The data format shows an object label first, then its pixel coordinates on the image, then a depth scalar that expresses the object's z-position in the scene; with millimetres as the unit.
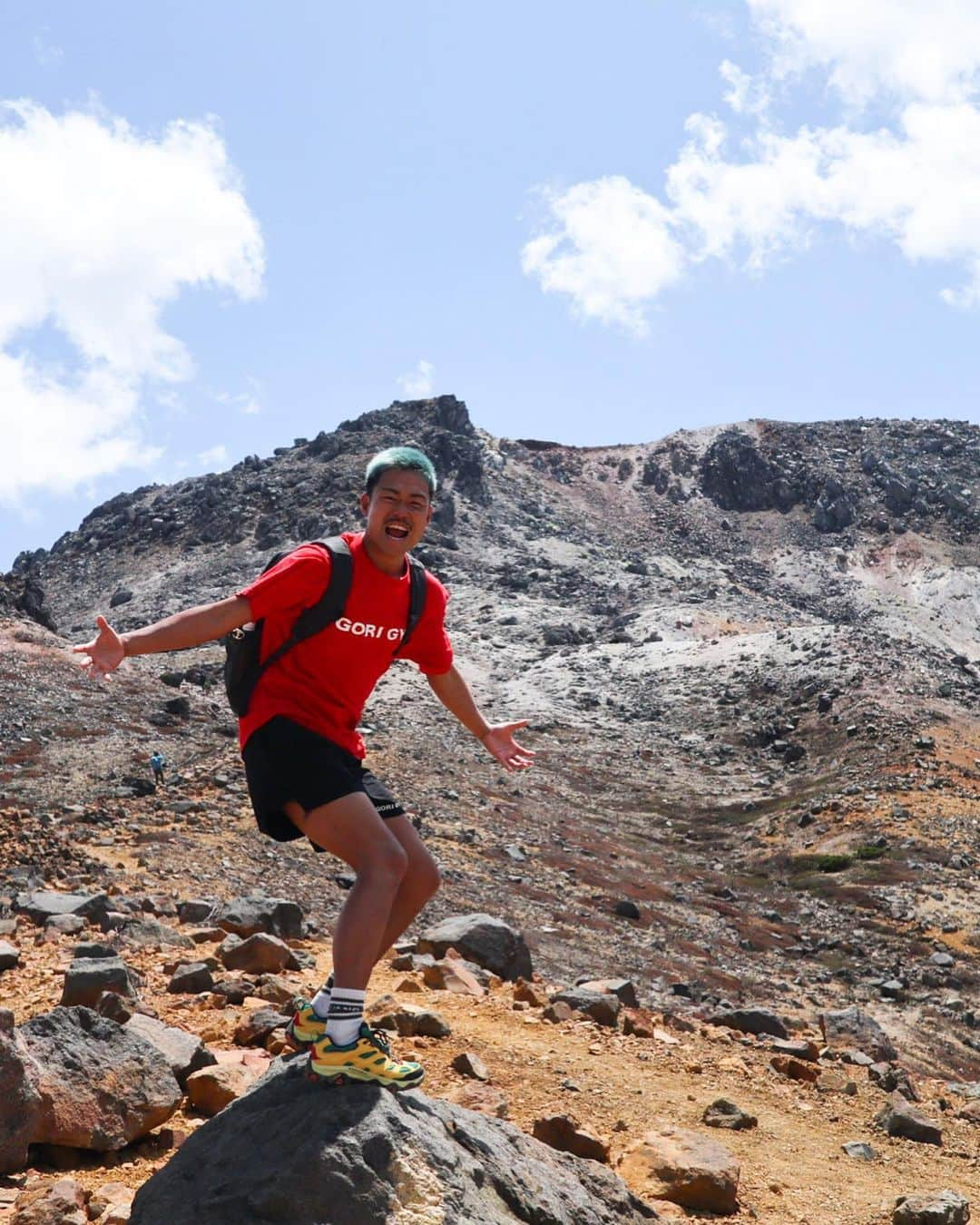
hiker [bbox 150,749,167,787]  24984
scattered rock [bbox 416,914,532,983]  11188
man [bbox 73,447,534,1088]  4324
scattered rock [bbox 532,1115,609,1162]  5824
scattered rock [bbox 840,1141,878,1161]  7391
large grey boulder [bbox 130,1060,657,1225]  3779
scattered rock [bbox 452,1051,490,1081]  6883
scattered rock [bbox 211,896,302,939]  11586
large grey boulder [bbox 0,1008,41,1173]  4773
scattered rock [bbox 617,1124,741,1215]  5684
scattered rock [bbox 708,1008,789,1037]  10898
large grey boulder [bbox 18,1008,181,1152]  4992
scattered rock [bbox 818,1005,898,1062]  11812
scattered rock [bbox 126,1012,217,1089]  5852
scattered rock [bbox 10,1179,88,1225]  4293
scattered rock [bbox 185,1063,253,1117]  5719
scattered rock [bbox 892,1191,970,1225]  5828
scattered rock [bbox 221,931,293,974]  9492
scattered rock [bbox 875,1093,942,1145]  8016
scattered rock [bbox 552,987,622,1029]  9469
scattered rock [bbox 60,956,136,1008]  6902
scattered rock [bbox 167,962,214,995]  8195
